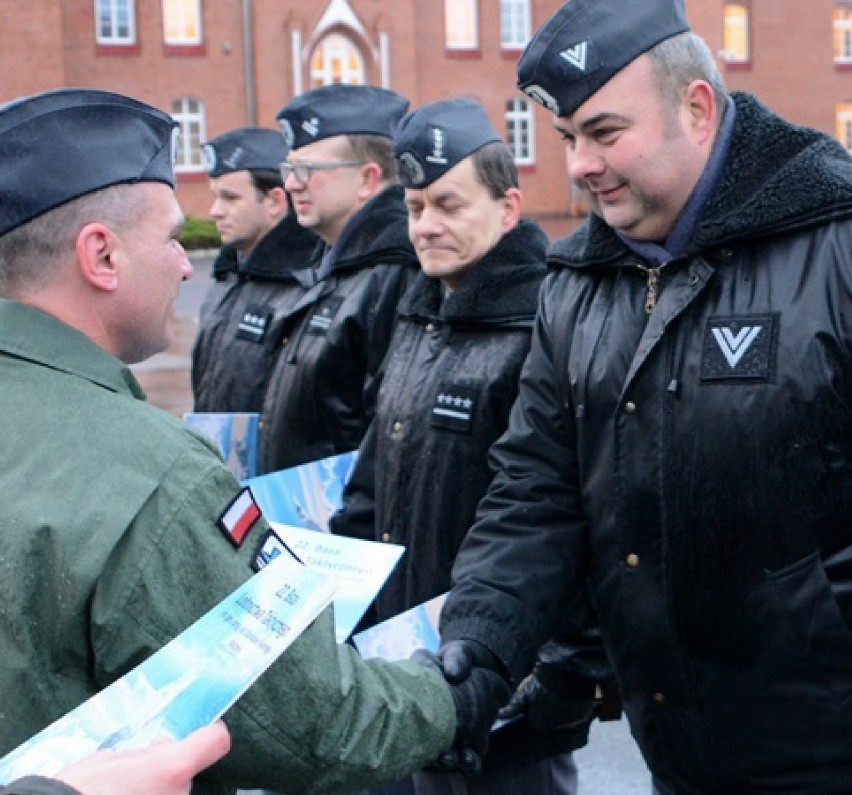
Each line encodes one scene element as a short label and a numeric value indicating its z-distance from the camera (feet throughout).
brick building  126.41
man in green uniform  6.63
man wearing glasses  17.06
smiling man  9.02
